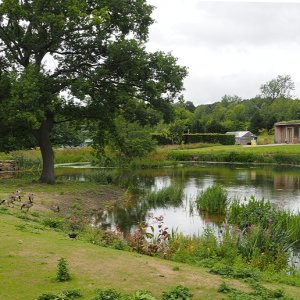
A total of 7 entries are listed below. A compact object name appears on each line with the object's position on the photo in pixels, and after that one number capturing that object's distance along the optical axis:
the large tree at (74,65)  19.31
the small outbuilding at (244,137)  65.50
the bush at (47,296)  5.43
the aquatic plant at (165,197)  20.00
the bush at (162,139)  61.09
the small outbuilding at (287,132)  55.05
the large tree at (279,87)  106.00
